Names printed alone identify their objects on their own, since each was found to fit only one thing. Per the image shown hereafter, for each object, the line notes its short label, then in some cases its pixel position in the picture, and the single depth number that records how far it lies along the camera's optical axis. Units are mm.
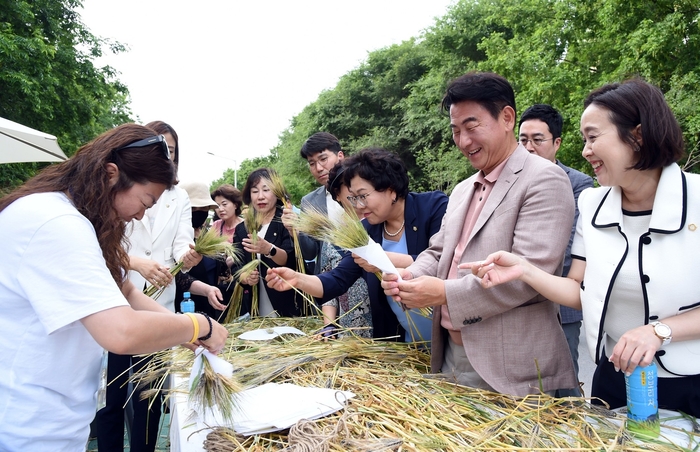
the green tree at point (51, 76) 11789
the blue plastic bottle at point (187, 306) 3070
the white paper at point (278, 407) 1488
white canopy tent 5289
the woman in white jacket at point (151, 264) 2928
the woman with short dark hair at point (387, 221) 2580
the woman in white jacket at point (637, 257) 1502
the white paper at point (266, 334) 2677
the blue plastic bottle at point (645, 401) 1436
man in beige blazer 1749
